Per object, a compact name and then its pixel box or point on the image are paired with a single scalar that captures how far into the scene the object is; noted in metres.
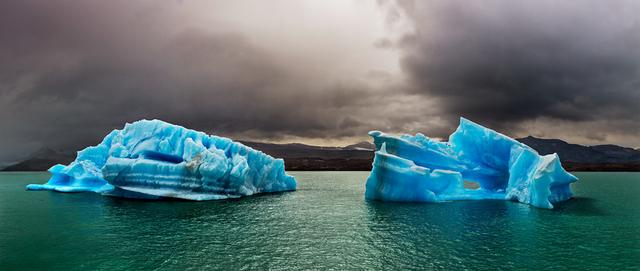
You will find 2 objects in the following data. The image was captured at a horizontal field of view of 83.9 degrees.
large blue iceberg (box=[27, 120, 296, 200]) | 30.39
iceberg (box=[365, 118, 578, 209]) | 29.02
